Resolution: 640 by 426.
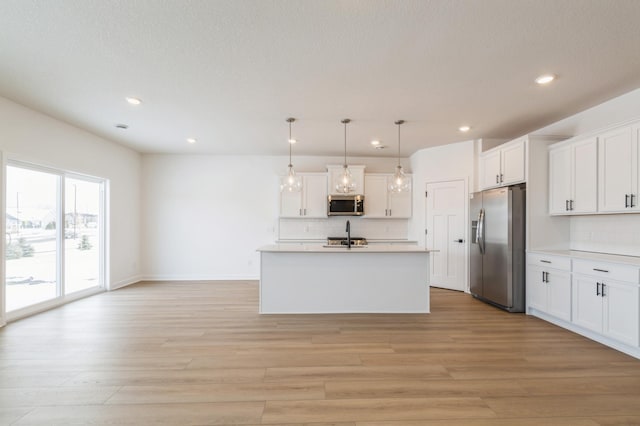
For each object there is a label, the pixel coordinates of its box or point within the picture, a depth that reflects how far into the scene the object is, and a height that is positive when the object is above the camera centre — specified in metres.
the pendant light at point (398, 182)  3.98 +0.46
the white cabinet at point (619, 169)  2.95 +0.50
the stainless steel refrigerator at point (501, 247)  4.04 -0.45
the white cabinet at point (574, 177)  3.36 +0.48
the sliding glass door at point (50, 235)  3.73 -0.31
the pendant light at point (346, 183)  4.06 +0.47
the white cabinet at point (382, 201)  6.16 +0.31
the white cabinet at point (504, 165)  4.04 +0.78
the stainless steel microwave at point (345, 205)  5.96 +0.21
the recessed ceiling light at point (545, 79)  2.82 +1.36
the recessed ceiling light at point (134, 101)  3.42 +1.36
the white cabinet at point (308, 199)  6.09 +0.34
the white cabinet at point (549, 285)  3.39 -0.86
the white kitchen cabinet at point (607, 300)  2.71 -0.85
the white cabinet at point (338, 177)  6.01 +0.80
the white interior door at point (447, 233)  5.21 -0.32
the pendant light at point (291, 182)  3.97 +0.45
